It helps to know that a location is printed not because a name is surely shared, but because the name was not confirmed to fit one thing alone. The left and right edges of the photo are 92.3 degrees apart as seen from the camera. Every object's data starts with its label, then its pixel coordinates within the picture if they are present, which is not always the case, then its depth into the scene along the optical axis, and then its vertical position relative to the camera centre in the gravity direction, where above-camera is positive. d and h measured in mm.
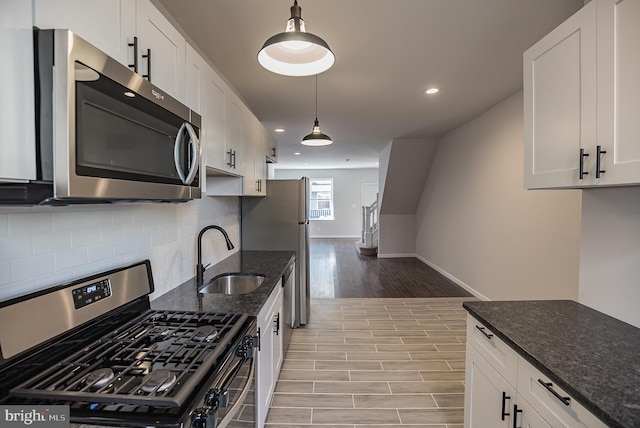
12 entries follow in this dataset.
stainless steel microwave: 738 +232
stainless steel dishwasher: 2742 -928
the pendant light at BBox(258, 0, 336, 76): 1484 +740
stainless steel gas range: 826 -513
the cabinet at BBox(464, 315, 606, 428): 1007 -722
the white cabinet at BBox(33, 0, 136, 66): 762 +544
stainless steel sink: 2361 -574
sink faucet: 2152 -397
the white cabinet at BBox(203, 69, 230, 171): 1793 +543
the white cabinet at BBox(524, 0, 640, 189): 1122 +462
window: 11719 +428
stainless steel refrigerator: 3520 -158
